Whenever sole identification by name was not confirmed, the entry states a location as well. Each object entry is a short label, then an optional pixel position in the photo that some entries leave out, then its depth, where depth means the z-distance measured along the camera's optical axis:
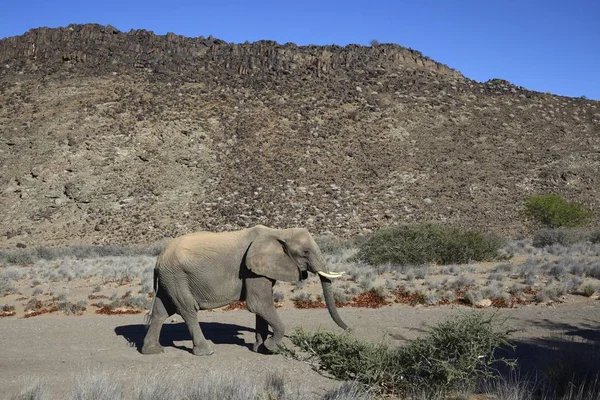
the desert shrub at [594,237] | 28.60
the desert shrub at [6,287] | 18.25
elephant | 9.65
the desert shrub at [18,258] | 29.33
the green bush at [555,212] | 36.19
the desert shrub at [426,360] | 6.77
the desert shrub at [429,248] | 22.52
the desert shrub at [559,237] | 28.00
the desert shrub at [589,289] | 15.62
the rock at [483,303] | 14.74
